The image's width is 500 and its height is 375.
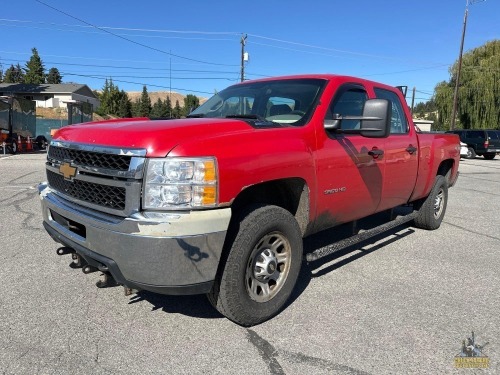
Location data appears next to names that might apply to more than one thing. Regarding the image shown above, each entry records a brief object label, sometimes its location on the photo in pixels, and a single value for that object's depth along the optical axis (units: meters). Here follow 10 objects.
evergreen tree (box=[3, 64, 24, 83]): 86.26
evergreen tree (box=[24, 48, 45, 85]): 70.44
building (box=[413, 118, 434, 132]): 53.41
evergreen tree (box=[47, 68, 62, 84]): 88.62
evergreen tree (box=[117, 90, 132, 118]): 71.81
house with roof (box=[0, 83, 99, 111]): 53.19
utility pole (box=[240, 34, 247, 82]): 34.49
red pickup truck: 2.49
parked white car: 24.96
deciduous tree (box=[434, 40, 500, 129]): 33.78
